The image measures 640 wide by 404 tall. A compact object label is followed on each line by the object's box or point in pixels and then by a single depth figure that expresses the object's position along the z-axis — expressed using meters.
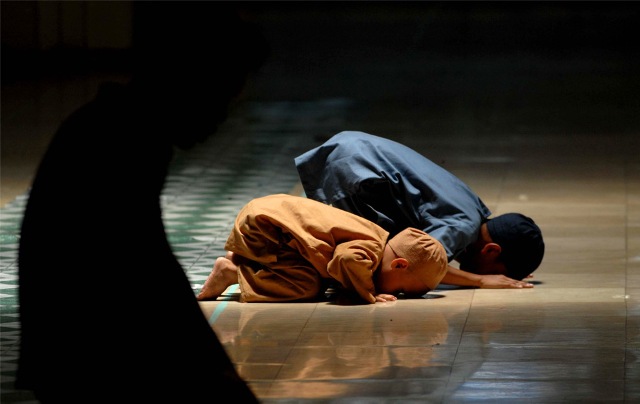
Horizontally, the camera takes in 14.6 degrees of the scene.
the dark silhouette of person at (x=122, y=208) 6.79
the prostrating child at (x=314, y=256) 11.03
